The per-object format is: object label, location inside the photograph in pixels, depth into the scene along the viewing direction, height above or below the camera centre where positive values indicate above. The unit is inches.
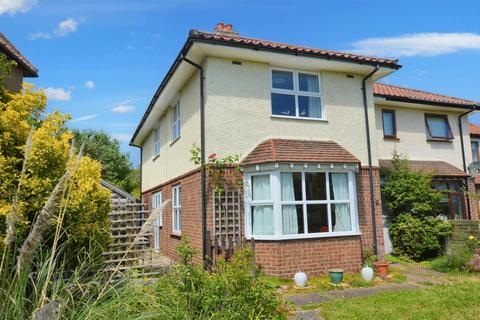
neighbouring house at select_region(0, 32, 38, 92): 428.8 +197.4
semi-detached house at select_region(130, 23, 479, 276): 367.9 +72.9
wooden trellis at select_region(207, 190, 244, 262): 360.8 -8.3
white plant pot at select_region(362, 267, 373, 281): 349.7 -65.2
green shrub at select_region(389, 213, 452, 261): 449.7 -37.3
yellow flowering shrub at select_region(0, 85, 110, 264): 177.8 +25.0
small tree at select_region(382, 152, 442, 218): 467.8 +19.8
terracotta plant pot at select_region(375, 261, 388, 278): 369.3 -64.0
